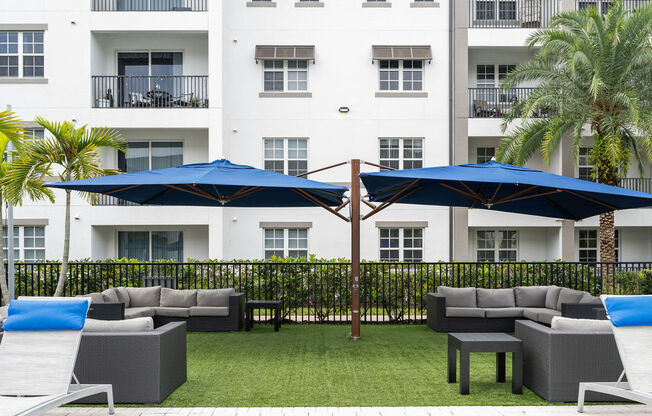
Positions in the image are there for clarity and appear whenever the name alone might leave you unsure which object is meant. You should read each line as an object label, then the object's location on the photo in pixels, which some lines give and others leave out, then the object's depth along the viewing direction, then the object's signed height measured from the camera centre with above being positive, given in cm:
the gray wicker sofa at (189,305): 1091 -161
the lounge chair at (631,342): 524 -114
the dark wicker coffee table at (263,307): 1105 -163
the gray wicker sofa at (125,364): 581 -143
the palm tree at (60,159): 1099 +129
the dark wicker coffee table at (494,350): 630 -141
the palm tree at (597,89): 1546 +375
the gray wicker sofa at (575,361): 588 -144
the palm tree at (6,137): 964 +155
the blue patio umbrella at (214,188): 802 +55
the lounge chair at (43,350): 509 -116
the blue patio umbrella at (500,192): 780 +50
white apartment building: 1833 +390
